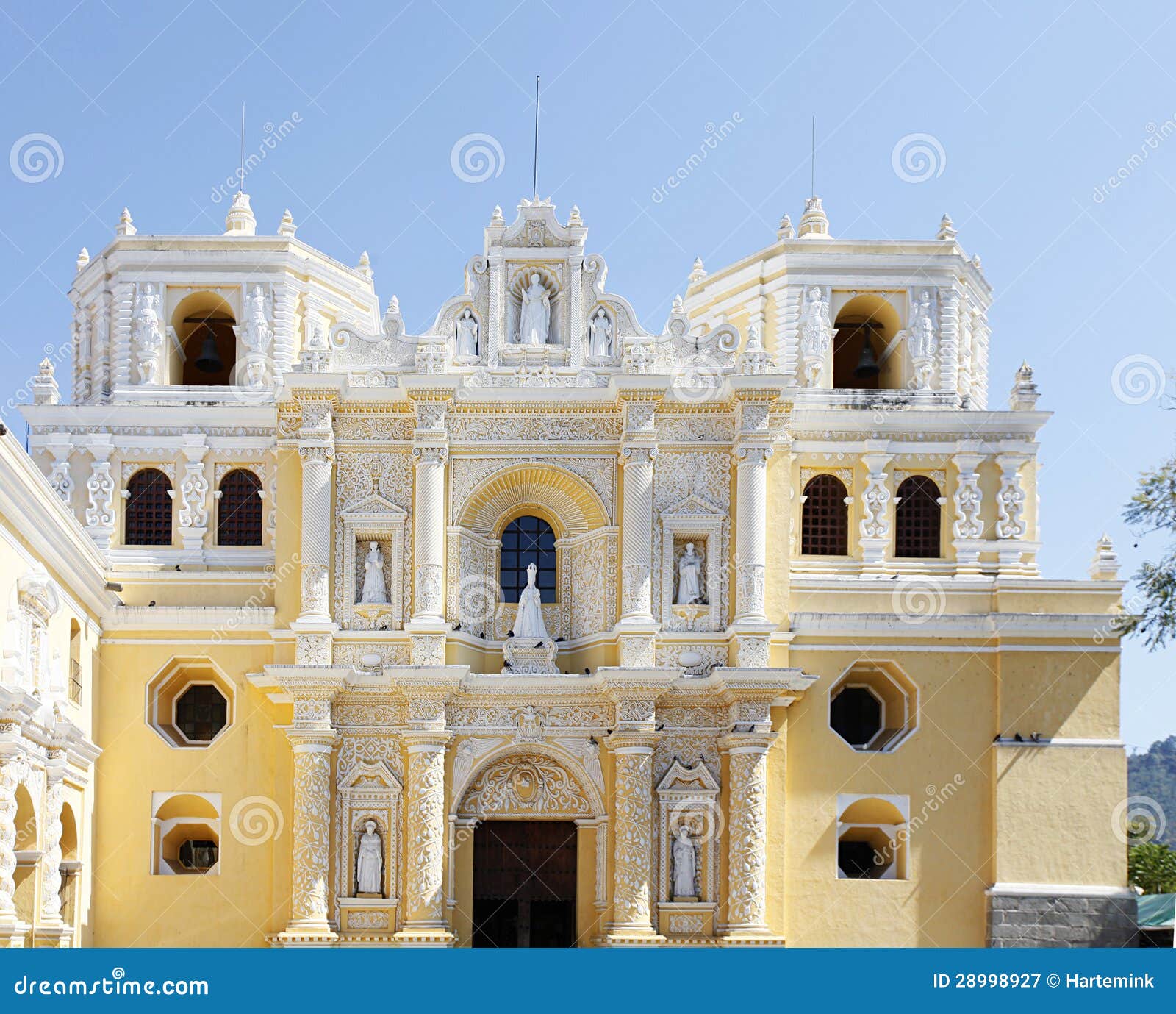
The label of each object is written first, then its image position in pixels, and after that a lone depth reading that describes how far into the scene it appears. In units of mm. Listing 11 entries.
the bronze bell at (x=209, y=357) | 34000
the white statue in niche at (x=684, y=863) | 29297
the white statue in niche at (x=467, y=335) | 31125
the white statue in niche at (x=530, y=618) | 30281
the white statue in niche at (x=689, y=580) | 30203
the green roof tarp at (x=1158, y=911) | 34594
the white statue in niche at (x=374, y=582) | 30219
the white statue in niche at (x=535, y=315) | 31125
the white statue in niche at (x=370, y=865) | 29219
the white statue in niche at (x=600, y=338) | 31125
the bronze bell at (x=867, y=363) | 33750
